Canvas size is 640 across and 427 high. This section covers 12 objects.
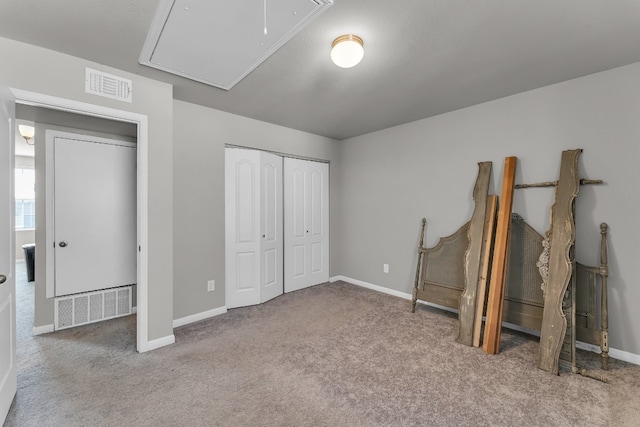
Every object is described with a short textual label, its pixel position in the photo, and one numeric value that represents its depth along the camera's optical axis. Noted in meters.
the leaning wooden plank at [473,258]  2.63
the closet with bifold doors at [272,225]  3.50
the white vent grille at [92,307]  2.93
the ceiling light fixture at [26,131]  3.64
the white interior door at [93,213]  2.96
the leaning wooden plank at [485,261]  2.56
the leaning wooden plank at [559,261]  2.17
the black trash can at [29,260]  4.67
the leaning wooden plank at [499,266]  2.45
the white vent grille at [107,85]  2.16
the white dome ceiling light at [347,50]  1.81
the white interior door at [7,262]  1.61
